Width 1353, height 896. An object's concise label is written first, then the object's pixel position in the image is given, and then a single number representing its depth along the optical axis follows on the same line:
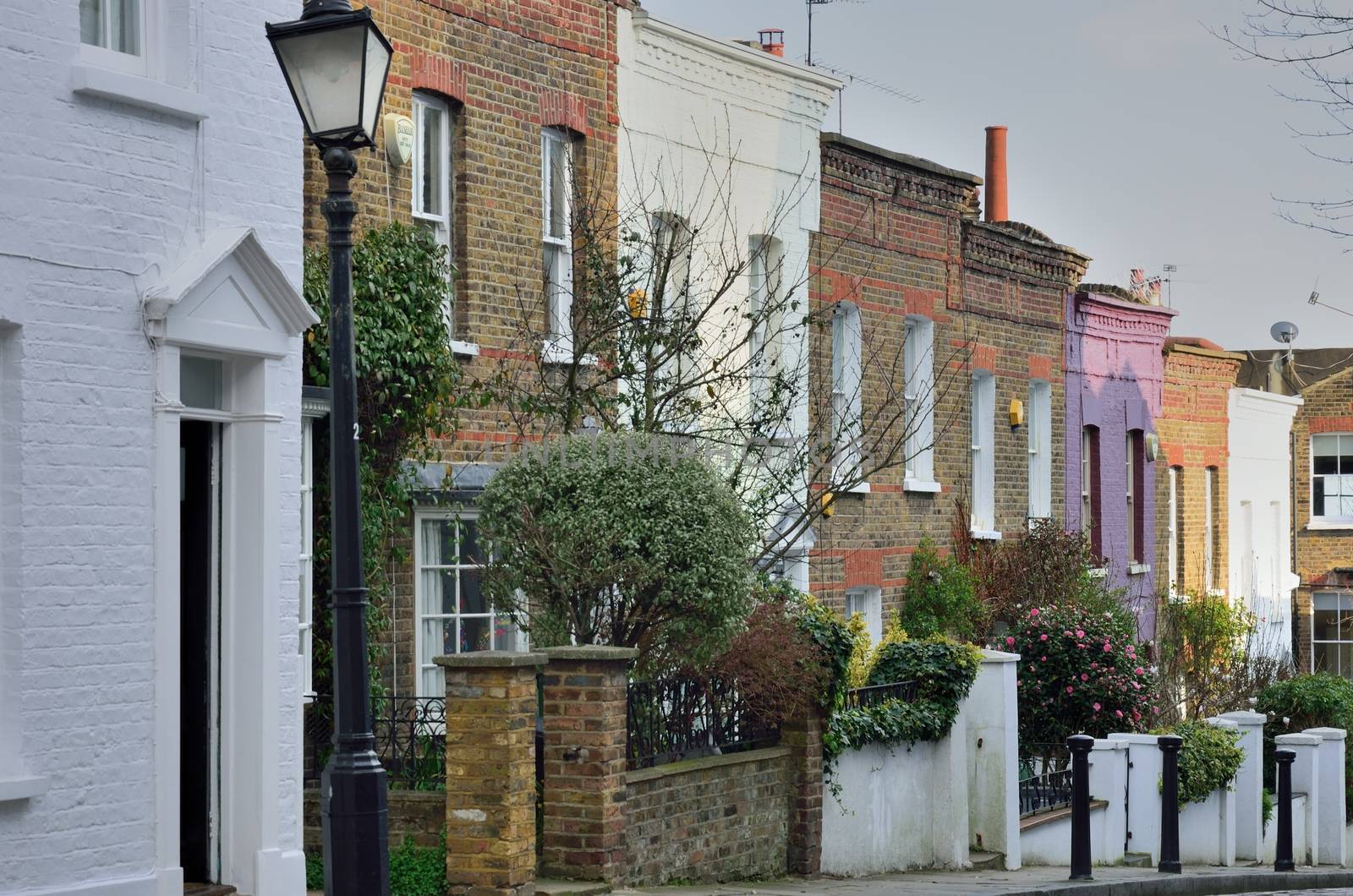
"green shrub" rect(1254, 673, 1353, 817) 27.88
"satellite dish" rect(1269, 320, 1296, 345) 42.19
